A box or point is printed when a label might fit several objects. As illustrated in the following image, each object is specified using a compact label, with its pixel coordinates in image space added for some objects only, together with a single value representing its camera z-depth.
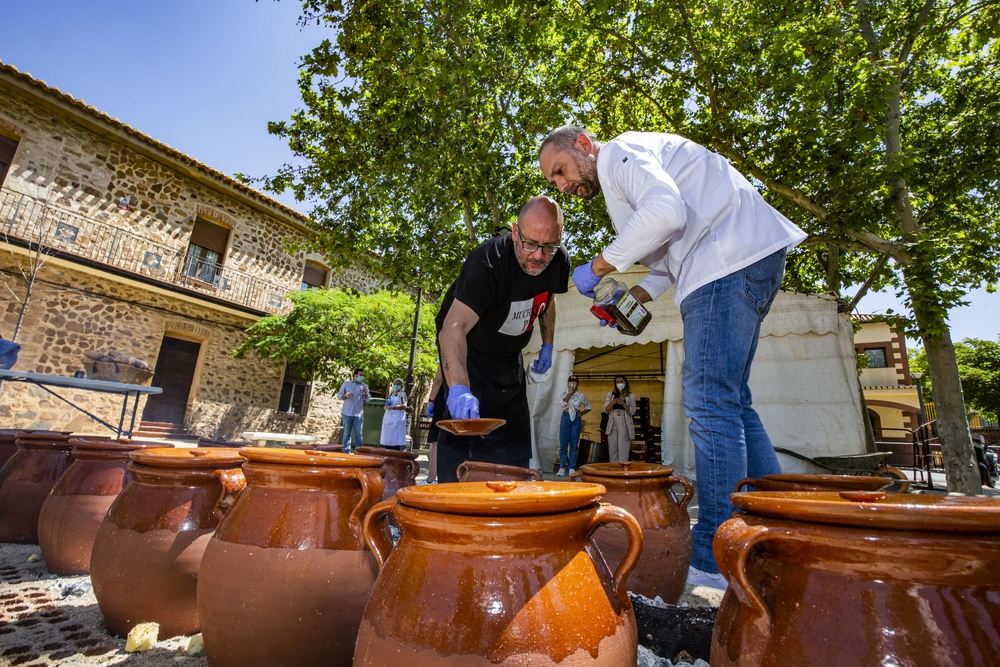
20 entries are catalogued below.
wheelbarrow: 4.33
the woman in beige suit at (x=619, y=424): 7.78
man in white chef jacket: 1.75
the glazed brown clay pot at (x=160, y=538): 1.41
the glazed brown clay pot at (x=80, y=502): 1.92
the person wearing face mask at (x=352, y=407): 9.41
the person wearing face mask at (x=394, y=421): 7.73
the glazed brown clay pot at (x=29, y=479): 2.36
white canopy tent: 5.70
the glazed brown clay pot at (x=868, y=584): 0.55
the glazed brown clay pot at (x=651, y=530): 1.57
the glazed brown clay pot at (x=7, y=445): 2.85
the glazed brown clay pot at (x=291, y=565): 1.09
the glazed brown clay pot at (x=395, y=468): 2.33
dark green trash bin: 12.20
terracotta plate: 1.77
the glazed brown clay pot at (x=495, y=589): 0.71
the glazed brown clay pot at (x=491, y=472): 1.99
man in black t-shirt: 2.34
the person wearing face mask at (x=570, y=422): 7.29
